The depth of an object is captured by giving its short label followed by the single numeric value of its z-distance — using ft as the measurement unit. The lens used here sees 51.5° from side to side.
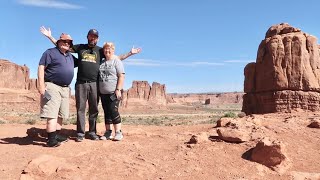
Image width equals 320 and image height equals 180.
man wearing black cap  22.39
